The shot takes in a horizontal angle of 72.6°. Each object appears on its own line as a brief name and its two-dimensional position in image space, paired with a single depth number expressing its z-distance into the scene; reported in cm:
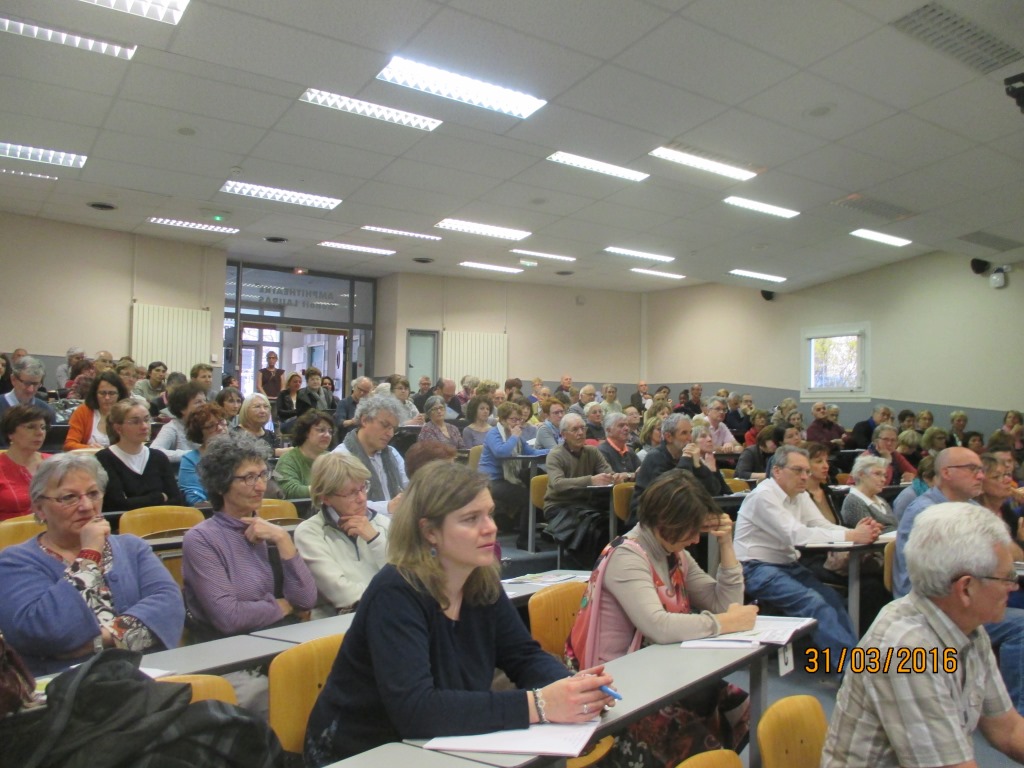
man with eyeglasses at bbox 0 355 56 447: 543
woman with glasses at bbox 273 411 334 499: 400
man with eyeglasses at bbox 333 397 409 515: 388
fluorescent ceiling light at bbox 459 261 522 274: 1118
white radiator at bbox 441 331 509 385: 1231
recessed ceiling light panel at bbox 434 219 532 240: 867
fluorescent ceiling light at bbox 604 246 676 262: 989
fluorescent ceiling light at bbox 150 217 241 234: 885
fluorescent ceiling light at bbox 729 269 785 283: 1081
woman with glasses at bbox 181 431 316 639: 222
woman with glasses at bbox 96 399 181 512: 356
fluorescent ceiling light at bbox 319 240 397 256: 988
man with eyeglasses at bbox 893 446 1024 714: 312
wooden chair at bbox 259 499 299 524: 340
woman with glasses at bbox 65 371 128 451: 477
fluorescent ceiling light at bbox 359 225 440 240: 892
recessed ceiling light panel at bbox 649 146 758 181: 612
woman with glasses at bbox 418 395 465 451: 596
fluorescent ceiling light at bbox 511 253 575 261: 1020
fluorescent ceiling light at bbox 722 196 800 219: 732
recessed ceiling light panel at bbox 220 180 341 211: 732
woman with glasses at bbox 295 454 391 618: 246
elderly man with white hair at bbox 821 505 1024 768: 134
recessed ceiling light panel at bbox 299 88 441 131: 515
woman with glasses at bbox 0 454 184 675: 183
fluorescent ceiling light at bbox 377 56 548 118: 471
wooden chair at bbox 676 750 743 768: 135
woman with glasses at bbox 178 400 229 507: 395
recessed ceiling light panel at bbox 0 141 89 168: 634
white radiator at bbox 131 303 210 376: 973
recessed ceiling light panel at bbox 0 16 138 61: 421
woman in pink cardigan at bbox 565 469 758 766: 191
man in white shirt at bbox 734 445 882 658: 325
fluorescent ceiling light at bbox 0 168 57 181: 694
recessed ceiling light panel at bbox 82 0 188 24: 394
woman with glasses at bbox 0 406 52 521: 348
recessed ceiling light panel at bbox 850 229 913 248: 847
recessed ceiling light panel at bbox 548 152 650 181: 626
